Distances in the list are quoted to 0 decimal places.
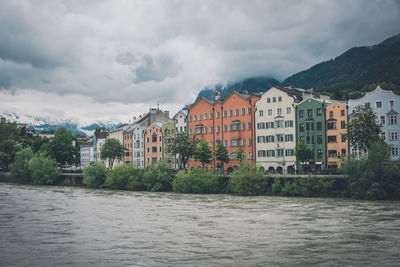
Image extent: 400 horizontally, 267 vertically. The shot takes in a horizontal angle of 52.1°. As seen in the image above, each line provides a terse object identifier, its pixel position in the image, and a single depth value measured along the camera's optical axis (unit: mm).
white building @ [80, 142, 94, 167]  161050
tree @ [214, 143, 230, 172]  82188
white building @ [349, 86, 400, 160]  68188
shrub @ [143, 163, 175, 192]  75812
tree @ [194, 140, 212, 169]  81375
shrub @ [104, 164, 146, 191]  79312
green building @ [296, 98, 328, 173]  74875
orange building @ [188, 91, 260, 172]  85312
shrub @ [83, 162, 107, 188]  87000
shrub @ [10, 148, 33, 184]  101688
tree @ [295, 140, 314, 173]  70812
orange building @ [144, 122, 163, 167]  106562
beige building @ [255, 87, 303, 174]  79000
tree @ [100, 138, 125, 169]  110812
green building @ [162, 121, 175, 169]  101750
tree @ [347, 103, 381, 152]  60906
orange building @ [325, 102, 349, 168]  72312
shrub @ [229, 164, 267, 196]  63969
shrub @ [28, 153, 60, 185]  98250
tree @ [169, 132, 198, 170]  84438
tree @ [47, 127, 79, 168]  127575
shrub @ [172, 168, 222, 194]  70062
